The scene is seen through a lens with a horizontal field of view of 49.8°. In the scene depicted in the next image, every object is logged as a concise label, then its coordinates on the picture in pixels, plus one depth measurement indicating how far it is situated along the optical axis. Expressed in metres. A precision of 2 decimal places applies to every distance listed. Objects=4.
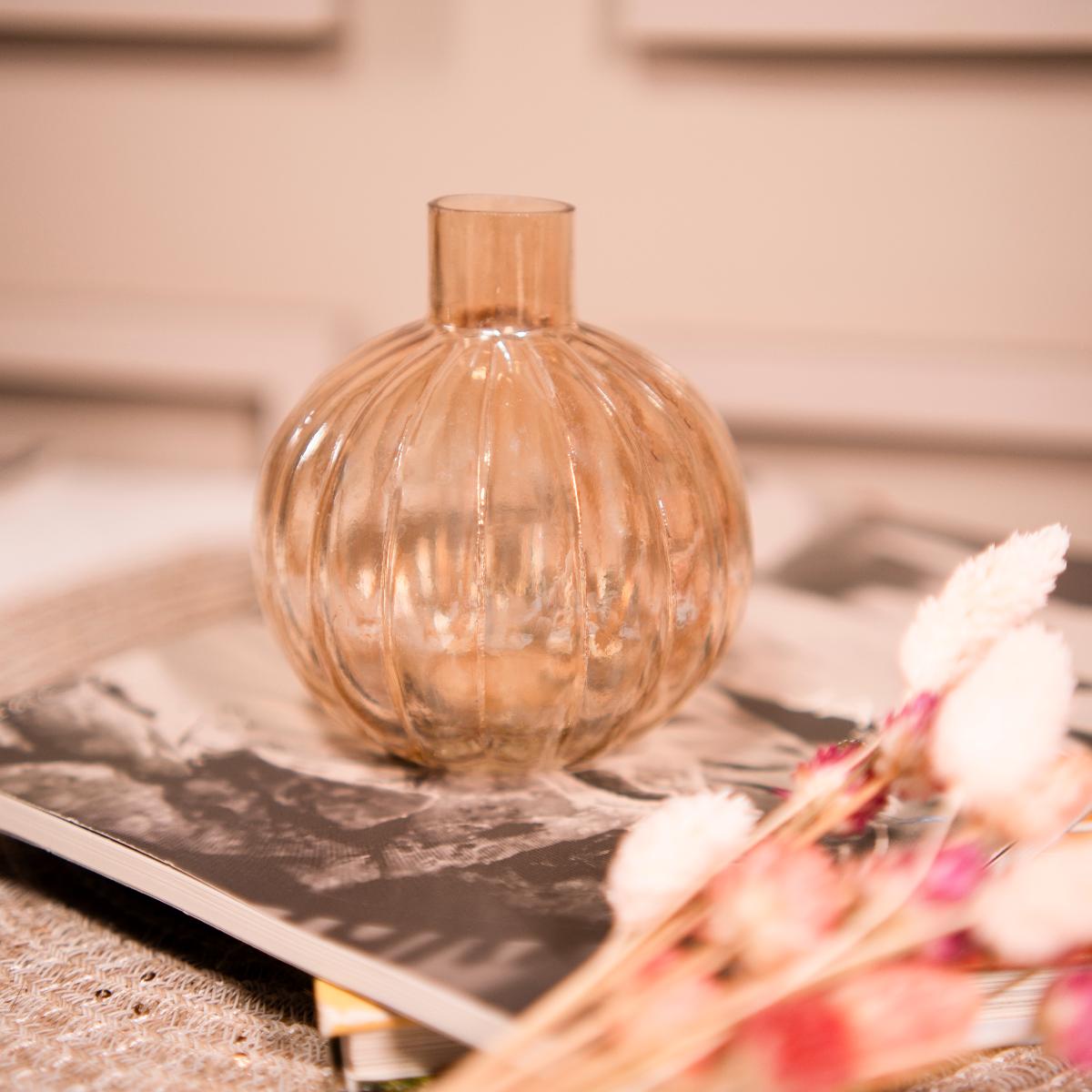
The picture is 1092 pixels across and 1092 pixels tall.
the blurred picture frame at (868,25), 0.50
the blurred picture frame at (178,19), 0.56
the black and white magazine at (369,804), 0.24
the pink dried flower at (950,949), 0.21
